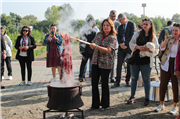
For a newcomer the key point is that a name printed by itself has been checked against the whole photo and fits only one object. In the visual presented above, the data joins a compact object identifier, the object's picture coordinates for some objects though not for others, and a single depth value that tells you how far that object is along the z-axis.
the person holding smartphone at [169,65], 4.23
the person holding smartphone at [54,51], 6.74
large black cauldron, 3.60
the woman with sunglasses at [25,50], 6.88
